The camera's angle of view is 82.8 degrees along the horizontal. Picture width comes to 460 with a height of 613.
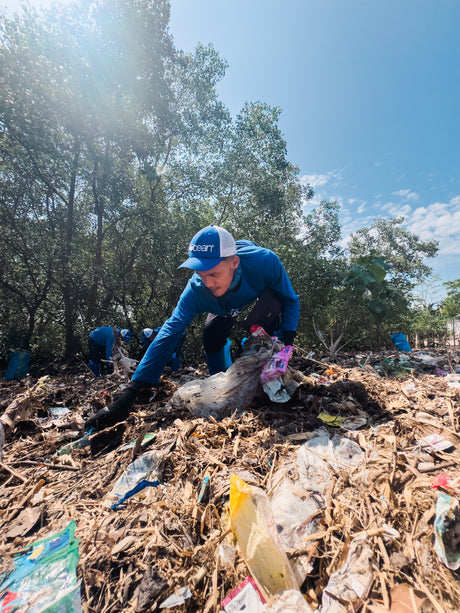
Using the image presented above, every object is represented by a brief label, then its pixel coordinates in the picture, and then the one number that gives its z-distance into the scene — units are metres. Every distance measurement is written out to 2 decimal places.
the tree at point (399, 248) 17.78
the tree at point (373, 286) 6.40
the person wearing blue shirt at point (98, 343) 5.62
